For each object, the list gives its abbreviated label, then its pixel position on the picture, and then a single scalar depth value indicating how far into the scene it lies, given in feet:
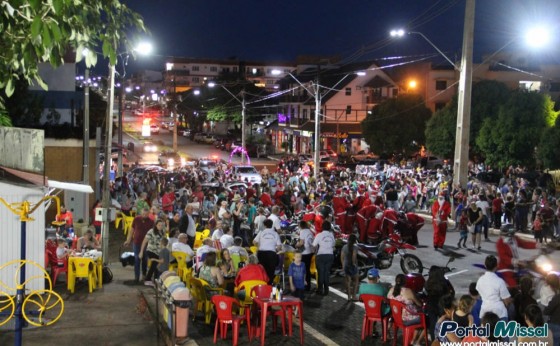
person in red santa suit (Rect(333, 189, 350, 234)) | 67.05
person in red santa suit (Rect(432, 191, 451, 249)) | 62.98
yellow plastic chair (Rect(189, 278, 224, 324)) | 38.81
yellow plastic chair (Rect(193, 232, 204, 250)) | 55.71
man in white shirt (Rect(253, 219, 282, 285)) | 45.24
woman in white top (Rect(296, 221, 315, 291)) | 47.19
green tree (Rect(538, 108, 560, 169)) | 120.67
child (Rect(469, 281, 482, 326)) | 32.48
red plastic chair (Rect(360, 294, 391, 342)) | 35.04
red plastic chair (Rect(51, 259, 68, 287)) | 46.91
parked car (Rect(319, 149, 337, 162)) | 181.76
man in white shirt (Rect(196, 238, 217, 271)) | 44.28
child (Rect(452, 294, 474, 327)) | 27.78
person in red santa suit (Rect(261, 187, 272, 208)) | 72.53
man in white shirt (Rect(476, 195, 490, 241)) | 66.37
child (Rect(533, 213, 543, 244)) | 66.03
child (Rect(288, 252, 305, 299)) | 41.42
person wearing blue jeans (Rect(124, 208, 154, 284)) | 49.47
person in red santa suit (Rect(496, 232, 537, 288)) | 41.27
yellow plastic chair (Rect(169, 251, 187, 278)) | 45.70
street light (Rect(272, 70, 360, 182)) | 117.39
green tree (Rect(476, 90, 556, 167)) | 132.77
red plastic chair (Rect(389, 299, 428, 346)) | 32.45
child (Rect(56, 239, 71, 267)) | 47.01
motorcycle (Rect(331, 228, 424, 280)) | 49.83
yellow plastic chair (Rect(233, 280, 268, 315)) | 36.37
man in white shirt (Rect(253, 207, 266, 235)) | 56.95
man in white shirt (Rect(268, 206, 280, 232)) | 54.90
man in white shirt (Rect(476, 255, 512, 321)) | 31.19
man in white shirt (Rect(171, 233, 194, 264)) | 45.85
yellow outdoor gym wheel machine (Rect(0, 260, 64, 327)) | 36.99
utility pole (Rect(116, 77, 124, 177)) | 106.32
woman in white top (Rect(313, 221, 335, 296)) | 45.16
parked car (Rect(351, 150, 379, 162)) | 178.60
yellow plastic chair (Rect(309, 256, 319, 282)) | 48.49
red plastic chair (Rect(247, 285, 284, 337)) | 35.73
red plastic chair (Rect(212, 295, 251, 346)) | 34.32
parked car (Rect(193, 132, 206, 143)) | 298.35
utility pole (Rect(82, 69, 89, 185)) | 67.87
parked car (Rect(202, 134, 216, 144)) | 290.62
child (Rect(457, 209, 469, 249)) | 63.26
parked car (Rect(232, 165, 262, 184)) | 128.36
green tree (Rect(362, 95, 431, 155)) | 178.29
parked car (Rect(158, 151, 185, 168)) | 175.42
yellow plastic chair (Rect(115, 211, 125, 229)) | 77.77
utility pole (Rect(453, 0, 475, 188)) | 84.74
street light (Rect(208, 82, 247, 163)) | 170.79
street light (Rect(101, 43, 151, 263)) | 54.19
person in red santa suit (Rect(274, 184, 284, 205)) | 78.47
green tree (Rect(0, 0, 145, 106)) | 19.57
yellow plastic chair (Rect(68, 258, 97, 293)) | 45.98
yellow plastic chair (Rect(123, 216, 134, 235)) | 73.61
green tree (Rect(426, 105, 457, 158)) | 152.66
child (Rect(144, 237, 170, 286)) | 45.17
